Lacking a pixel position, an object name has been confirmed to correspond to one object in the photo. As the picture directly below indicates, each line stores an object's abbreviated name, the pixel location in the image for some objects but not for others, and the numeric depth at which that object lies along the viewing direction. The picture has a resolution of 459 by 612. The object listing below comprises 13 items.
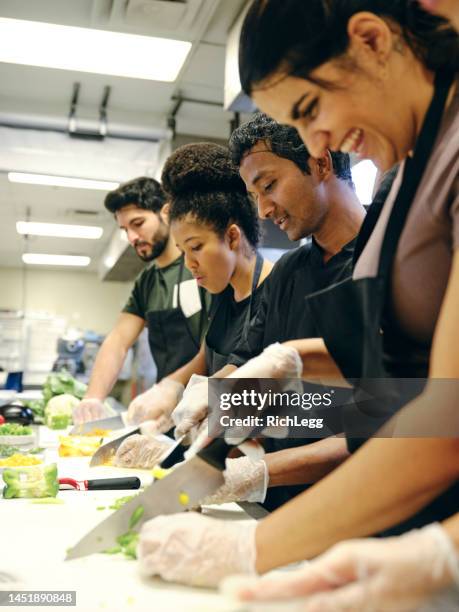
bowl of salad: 2.07
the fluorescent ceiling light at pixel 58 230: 7.48
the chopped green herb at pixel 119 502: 1.23
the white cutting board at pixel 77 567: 0.79
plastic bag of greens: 1.34
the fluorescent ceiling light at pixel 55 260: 10.00
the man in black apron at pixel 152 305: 2.68
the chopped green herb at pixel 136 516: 0.92
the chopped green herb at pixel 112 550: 0.94
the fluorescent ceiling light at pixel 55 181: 4.86
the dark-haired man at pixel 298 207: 1.41
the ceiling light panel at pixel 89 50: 2.99
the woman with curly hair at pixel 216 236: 1.78
